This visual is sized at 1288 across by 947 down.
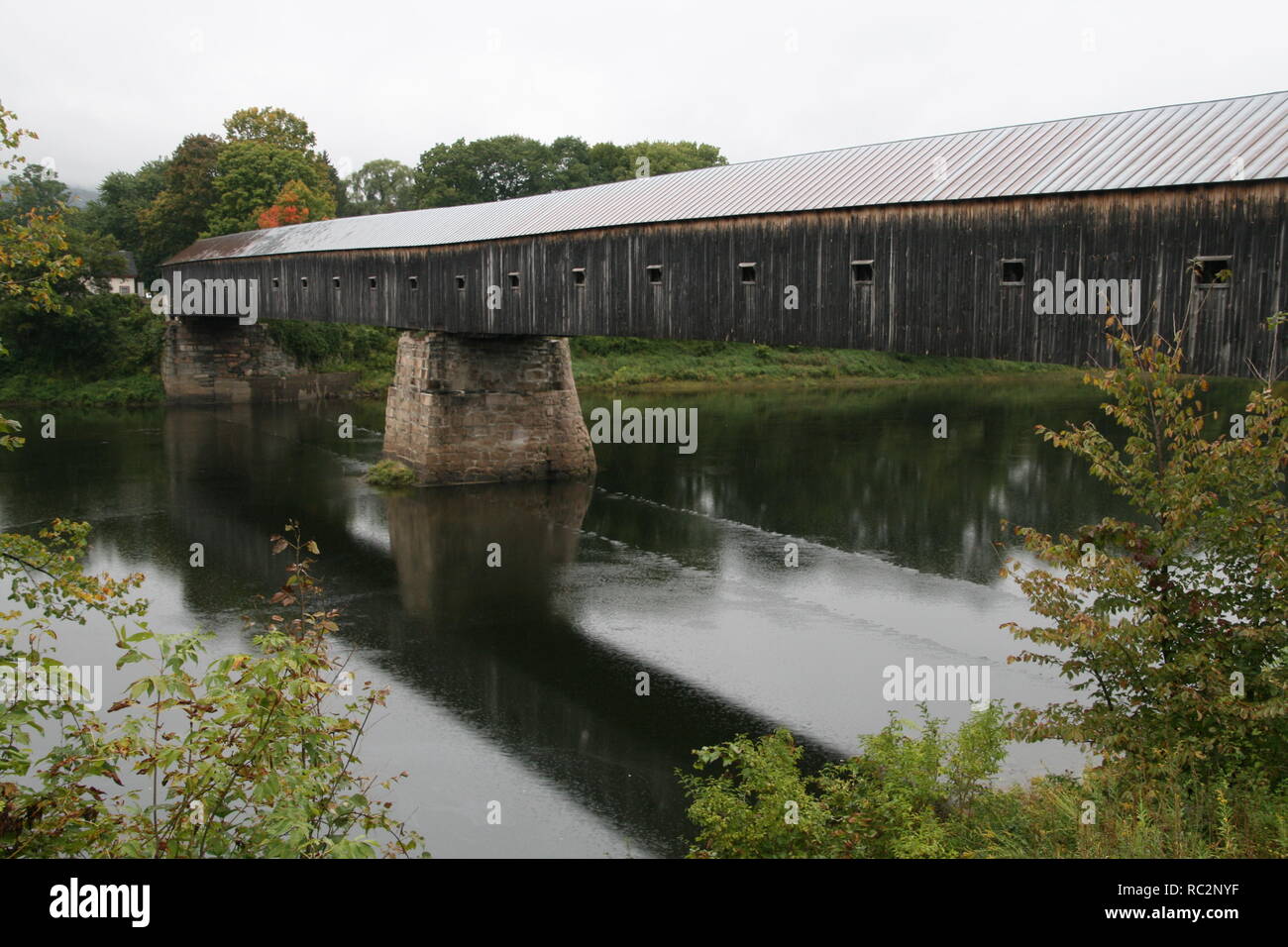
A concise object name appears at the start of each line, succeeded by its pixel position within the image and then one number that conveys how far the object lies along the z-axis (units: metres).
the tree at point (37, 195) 56.03
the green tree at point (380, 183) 96.31
